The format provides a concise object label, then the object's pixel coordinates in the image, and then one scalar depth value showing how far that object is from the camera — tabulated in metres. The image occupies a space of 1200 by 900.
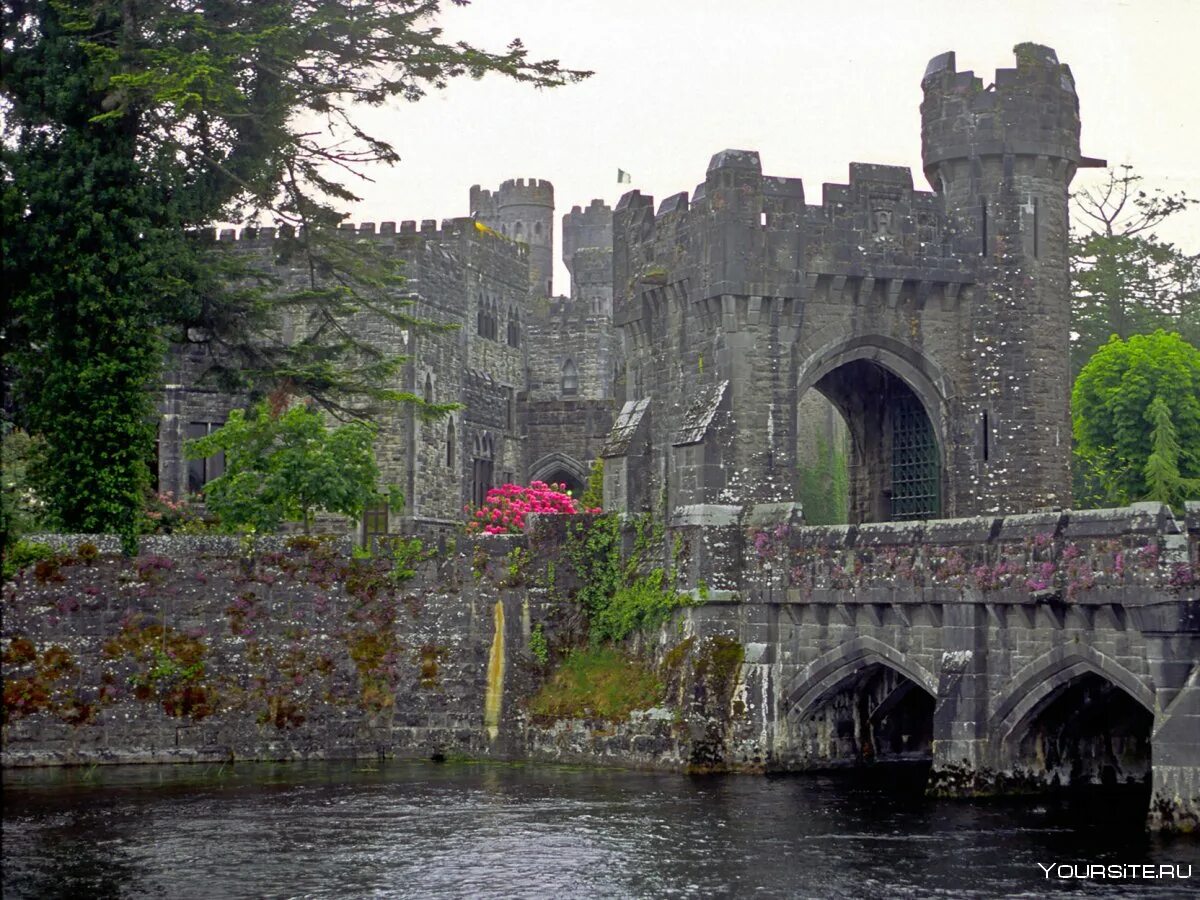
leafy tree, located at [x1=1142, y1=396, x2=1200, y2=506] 46.41
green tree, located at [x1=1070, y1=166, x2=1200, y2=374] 58.00
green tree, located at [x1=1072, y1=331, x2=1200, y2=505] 47.00
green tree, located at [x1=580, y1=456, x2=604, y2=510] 46.31
